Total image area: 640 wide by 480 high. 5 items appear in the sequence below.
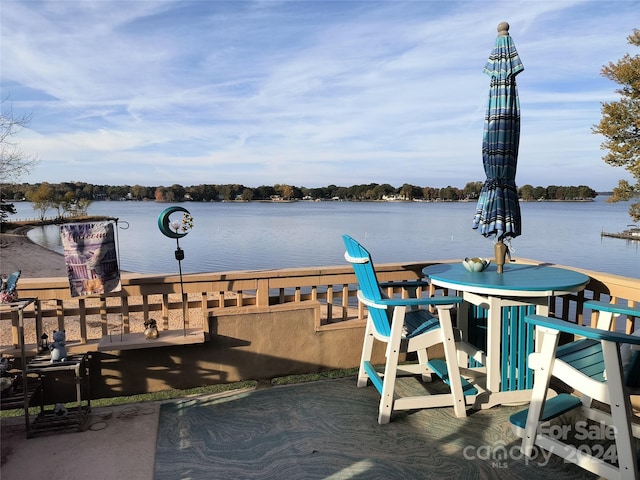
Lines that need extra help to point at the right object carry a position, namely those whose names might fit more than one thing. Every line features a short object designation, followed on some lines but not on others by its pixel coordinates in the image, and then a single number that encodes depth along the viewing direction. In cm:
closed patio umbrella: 340
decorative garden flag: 318
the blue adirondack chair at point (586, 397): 220
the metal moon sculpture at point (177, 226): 355
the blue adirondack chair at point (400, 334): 294
